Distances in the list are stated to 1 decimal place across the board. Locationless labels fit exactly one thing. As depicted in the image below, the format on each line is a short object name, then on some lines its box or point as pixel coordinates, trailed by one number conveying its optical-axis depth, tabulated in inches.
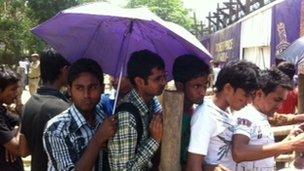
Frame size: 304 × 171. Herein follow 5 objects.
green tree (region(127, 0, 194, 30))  1966.0
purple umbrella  122.6
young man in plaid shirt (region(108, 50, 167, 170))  95.6
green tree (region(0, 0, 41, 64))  790.5
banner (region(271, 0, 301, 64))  384.5
